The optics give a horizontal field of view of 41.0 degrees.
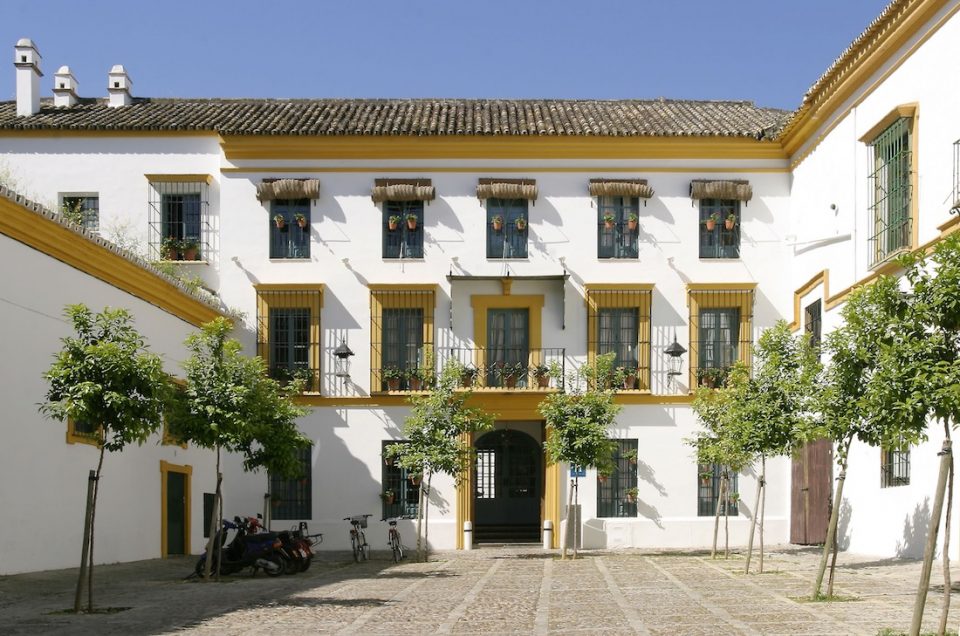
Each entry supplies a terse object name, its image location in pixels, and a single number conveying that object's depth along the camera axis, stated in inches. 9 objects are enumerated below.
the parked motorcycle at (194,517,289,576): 799.7
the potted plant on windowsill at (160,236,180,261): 1088.2
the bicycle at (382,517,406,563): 962.7
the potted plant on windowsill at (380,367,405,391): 1076.5
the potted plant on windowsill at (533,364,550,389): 1062.4
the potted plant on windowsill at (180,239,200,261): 1094.4
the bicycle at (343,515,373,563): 970.1
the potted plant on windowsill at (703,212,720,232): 1081.4
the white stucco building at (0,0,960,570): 1074.0
